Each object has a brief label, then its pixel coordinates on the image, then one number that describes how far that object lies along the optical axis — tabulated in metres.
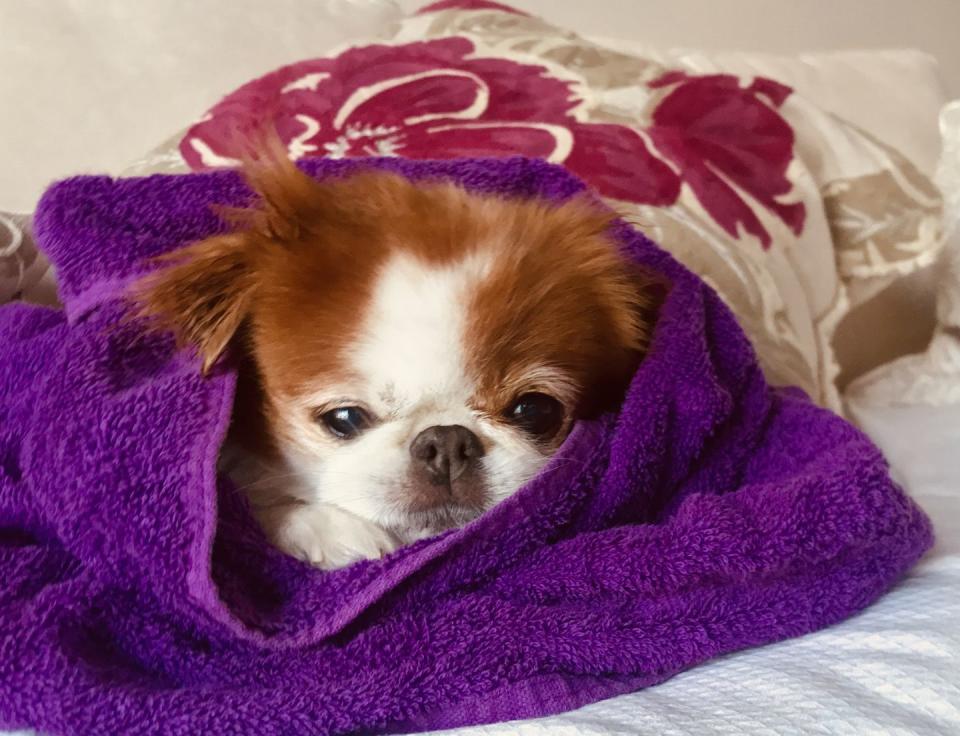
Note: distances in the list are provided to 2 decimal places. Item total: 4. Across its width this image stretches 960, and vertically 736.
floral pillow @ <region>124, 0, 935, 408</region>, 0.38
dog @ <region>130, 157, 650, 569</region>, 0.27
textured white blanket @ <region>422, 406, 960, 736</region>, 0.21
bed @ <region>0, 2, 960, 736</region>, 0.22
